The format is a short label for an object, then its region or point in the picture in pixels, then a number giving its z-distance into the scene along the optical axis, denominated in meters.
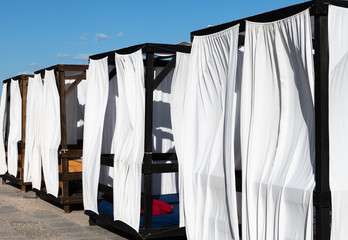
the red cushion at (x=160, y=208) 7.76
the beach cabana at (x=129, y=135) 6.97
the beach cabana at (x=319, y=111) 4.28
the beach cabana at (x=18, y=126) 12.25
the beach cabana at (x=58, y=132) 9.74
